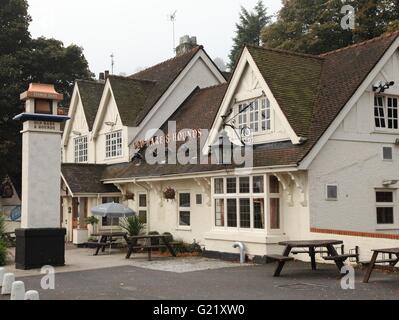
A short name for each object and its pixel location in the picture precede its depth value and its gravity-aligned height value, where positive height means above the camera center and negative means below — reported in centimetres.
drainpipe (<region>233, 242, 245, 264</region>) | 1777 -131
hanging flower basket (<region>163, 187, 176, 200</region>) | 2191 +58
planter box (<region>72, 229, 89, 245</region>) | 2619 -115
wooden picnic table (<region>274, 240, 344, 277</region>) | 1365 -91
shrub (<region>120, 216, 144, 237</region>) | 2298 -65
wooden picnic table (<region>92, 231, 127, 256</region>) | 2152 -102
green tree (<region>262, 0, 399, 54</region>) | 3325 +1109
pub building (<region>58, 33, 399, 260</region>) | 1727 +142
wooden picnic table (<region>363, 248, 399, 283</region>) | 1188 -121
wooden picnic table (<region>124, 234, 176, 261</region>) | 1908 -121
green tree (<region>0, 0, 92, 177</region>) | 3581 +964
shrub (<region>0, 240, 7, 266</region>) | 1848 -136
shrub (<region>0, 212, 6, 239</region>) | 2084 -47
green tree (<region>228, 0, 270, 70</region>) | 5738 +1774
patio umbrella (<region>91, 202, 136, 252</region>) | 2172 -2
